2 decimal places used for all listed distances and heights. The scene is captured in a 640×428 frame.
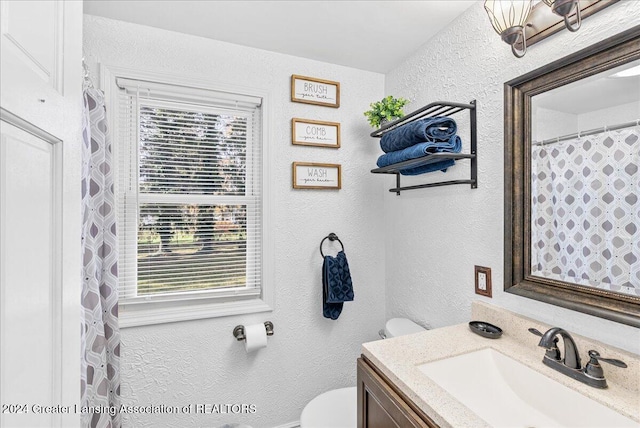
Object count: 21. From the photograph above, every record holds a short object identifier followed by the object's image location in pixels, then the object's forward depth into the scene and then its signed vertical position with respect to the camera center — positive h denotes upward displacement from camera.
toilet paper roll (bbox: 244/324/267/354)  1.62 -0.65
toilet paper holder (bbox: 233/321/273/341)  1.66 -0.64
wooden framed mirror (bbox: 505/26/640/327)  0.89 +0.11
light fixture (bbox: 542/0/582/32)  0.85 +0.57
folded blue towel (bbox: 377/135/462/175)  1.30 +0.27
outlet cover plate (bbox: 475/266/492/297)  1.31 -0.29
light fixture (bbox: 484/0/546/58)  1.00 +0.64
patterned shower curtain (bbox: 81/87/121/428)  1.11 -0.25
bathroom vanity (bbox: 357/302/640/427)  0.80 -0.50
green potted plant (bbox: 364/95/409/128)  1.68 +0.57
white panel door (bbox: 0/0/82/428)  0.45 +0.00
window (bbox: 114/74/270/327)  1.57 +0.06
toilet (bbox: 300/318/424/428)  1.48 -0.98
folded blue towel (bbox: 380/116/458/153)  1.32 +0.36
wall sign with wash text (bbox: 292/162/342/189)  1.81 +0.23
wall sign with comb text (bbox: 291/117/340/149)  1.81 +0.49
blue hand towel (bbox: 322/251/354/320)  1.77 -0.41
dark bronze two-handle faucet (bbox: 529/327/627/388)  0.86 -0.44
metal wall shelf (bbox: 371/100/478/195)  1.29 +0.25
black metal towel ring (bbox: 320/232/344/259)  1.87 -0.15
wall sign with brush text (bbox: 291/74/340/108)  1.81 +0.74
